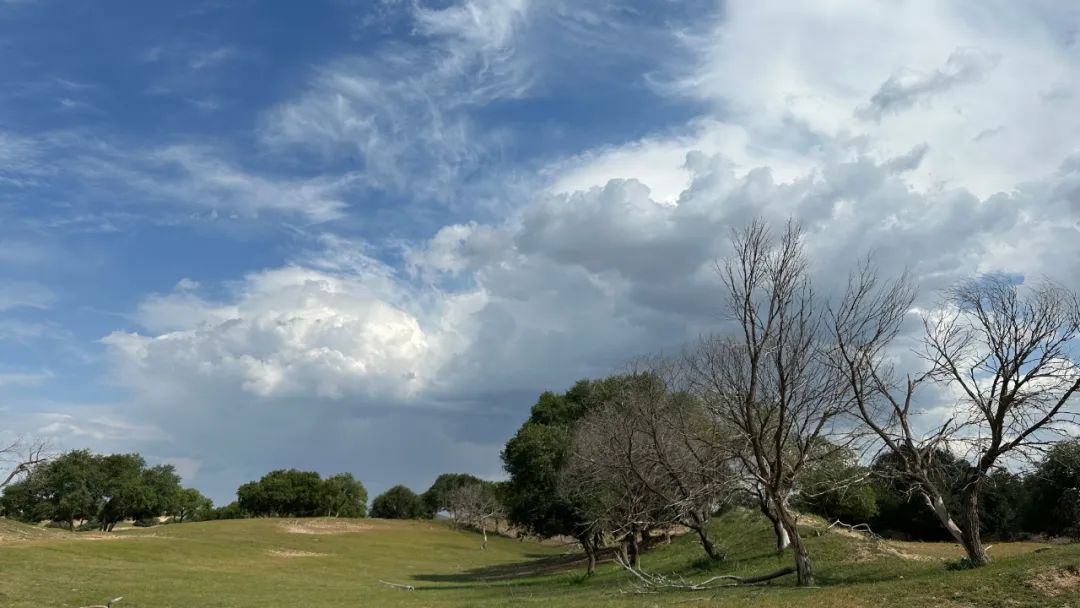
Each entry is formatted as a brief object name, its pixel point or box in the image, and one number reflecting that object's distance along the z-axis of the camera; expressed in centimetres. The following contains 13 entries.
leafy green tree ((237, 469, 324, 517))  13462
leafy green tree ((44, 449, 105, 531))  9400
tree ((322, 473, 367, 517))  13712
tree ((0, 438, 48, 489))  5434
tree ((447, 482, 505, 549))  11782
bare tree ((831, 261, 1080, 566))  2047
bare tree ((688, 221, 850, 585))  2234
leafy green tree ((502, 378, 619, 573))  4981
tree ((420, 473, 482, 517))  14500
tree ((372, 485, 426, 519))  16150
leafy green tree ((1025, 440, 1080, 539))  4297
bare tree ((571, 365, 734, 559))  3191
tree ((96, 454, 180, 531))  9656
